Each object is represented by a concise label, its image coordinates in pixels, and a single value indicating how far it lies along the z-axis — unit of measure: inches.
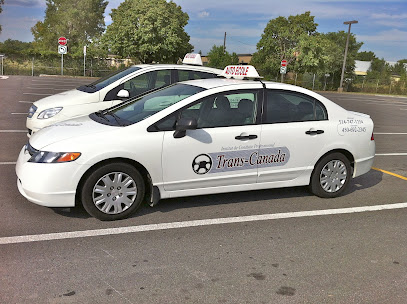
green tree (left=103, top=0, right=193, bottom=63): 1562.5
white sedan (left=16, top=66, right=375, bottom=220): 170.2
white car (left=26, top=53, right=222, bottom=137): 287.6
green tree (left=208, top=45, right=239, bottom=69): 1531.7
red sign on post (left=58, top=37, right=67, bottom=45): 1330.0
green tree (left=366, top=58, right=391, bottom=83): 1905.3
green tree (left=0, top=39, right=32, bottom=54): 3757.4
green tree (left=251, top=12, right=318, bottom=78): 1897.1
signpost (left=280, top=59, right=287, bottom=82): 1600.6
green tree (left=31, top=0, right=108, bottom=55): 2566.4
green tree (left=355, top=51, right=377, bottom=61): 4662.9
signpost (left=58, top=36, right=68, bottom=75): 1263.5
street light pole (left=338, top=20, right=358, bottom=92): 1678.3
